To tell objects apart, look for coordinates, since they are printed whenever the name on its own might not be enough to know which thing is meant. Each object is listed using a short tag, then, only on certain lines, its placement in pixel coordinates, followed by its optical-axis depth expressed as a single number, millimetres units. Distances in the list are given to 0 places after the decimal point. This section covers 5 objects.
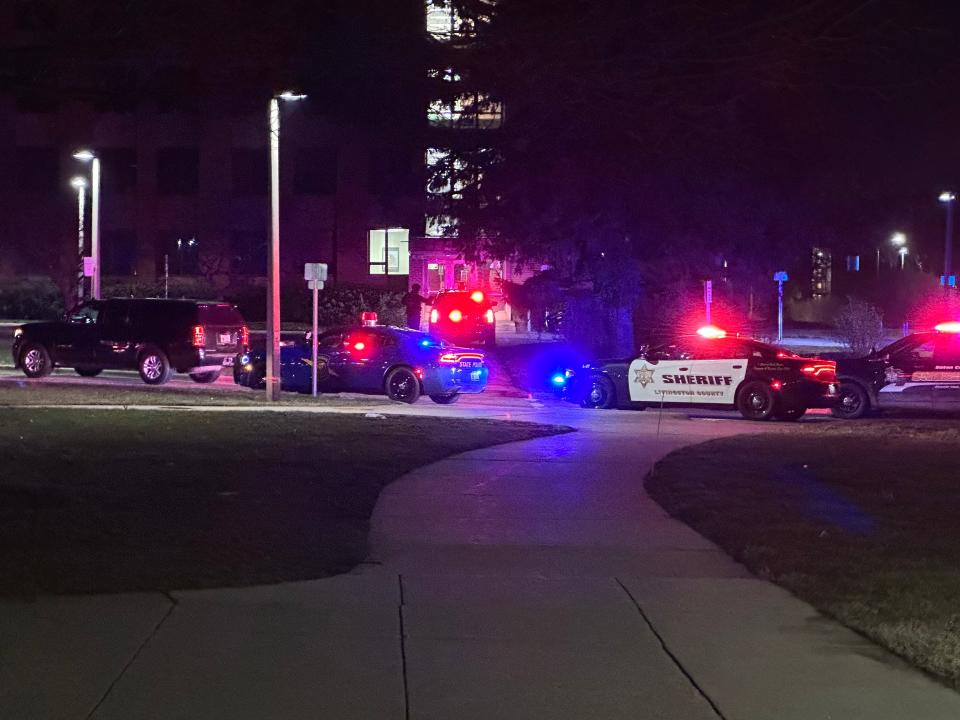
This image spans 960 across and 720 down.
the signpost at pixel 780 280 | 42312
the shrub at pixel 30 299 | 55938
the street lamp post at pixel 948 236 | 54256
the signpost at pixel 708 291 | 40094
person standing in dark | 42656
